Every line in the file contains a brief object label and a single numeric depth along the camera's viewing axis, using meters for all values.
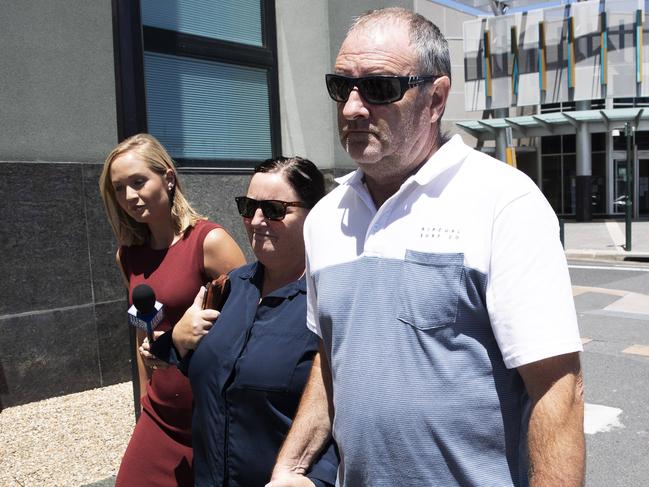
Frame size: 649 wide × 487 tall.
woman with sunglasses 2.08
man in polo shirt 1.44
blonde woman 2.60
